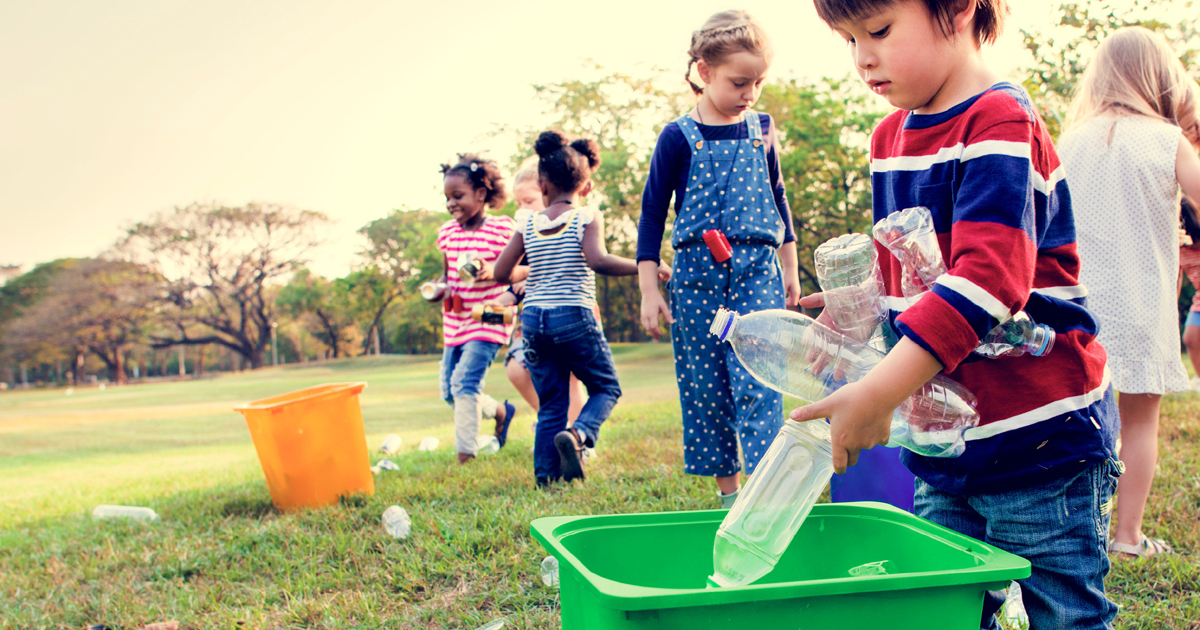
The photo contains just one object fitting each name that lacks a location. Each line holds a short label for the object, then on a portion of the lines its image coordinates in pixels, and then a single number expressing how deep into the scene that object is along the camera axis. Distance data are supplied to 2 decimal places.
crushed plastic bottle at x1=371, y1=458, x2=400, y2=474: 4.61
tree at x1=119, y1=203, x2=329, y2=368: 39.03
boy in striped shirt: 1.19
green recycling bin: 0.90
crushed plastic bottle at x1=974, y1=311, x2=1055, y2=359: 1.24
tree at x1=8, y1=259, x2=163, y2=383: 36.62
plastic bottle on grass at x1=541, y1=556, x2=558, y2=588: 2.26
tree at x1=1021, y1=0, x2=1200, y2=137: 13.61
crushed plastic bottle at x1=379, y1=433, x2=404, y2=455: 5.96
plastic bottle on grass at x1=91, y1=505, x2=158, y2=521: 3.82
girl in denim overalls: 2.67
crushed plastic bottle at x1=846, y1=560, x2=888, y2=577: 1.25
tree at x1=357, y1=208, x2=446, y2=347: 38.38
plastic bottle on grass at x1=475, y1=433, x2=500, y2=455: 5.08
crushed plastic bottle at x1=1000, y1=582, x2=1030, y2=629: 1.88
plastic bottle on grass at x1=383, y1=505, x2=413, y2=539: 2.94
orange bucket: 3.45
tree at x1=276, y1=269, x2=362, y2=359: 41.09
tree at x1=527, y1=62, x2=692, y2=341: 23.20
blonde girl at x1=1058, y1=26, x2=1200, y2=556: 2.38
